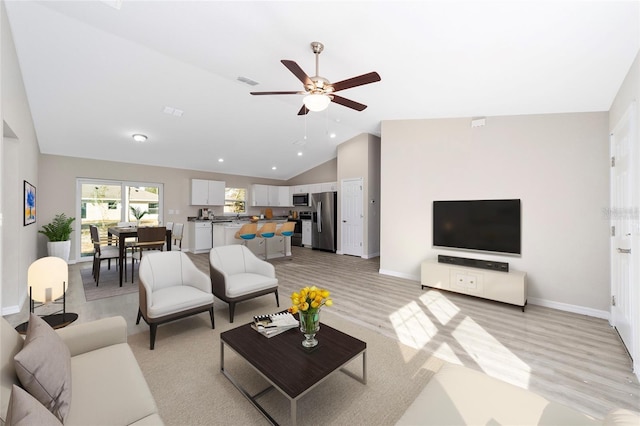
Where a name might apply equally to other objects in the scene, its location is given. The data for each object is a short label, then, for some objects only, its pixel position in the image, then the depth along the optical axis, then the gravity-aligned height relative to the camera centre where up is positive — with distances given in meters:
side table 2.17 -0.93
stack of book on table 2.08 -0.91
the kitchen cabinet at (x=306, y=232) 8.55 -0.64
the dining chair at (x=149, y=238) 4.55 -0.44
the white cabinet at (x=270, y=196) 8.85 +0.61
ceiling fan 2.38 +1.25
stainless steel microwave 8.86 +0.47
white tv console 3.39 -0.97
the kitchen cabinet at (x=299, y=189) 8.95 +0.84
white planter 4.77 -0.63
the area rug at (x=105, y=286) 3.90 -1.18
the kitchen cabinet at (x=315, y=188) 8.48 +0.82
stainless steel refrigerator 7.59 -0.22
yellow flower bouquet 1.79 -0.65
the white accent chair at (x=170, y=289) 2.50 -0.83
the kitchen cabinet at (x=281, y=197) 9.38 +0.58
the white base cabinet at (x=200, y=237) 7.32 -0.66
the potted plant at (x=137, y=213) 6.71 +0.01
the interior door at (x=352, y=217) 6.91 -0.11
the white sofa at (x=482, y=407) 1.13 -0.89
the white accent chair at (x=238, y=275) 3.04 -0.81
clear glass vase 1.84 -0.80
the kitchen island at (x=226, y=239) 6.57 -0.68
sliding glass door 6.09 +0.20
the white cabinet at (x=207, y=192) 7.53 +0.62
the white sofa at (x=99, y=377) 1.16 -0.89
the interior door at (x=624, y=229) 2.29 -0.17
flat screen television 3.74 -0.19
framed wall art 3.55 +0.15
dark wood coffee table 1.54 -0.97
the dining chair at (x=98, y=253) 4.40 -0.69
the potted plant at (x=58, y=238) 4.78 -0.45
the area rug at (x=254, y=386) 1.68 -1.28
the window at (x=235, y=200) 8.62 +0.43
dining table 4.30 -0.37
